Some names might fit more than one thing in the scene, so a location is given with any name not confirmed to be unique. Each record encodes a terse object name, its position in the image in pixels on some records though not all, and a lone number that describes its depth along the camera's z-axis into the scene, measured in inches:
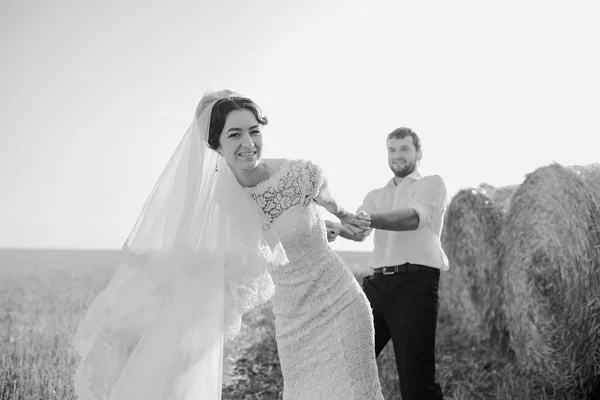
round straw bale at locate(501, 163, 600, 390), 179.8
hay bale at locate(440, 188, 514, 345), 237.8
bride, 101.8
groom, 140.9
